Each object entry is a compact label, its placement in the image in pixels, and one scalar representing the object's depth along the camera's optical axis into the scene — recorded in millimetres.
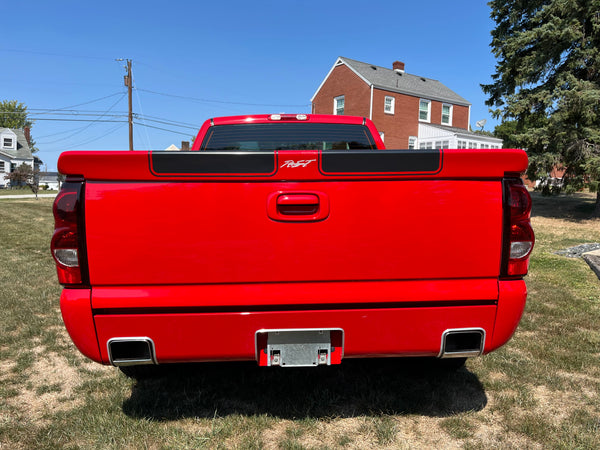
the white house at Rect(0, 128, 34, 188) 46000
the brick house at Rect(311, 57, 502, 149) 28578
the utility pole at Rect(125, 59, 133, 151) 31297
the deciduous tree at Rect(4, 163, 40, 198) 36156
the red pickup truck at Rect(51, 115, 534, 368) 2055
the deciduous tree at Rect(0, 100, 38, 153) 68312
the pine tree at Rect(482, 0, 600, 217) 14648
